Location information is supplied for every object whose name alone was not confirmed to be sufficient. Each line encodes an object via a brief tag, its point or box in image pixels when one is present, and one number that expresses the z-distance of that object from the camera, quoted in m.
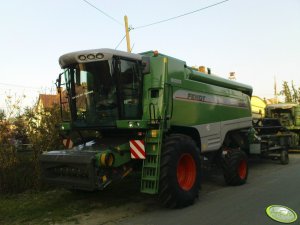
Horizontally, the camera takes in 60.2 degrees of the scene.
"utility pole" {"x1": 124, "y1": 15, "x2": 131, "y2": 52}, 13.34
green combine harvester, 4.80
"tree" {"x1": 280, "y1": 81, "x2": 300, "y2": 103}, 24.79
